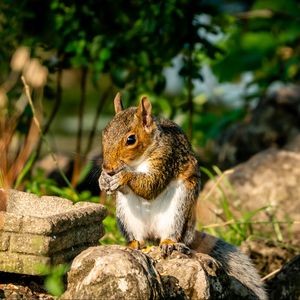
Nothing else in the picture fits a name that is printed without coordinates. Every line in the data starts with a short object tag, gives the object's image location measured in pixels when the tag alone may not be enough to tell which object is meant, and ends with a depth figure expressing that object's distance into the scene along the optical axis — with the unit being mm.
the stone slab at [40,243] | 8602
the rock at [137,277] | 7969
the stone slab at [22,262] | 8633
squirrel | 9750
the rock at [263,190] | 15359
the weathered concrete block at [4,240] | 8727
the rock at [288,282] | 11844
